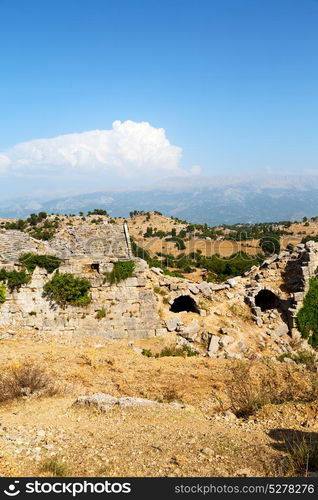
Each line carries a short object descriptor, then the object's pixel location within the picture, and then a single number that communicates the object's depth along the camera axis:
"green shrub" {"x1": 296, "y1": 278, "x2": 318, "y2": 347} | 17.16
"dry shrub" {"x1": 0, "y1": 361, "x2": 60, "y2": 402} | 8.58
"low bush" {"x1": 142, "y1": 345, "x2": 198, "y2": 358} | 14.02
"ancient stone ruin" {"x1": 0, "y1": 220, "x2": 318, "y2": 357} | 15.06
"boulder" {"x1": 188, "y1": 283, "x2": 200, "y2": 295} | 17.25
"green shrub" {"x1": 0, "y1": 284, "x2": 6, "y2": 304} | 14.73
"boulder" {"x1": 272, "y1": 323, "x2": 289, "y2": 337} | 17.27
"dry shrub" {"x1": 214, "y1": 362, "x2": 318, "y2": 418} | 7.81
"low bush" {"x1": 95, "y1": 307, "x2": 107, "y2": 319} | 15.20
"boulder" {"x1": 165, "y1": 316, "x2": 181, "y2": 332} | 15.48
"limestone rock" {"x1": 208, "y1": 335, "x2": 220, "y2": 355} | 14.53
